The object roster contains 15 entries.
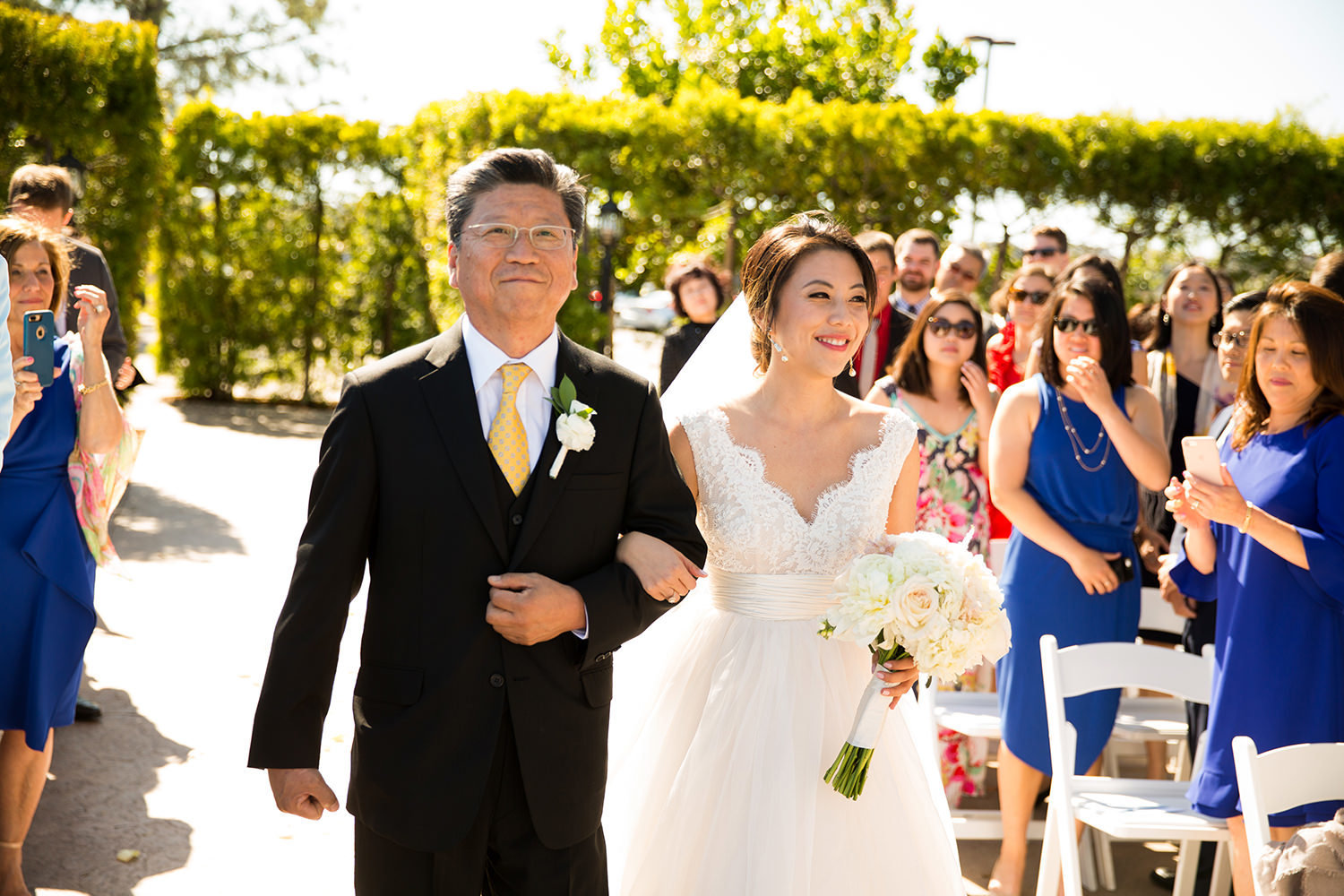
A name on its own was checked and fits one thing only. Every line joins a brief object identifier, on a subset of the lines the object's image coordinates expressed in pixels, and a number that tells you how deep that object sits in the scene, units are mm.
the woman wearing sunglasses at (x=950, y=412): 5055
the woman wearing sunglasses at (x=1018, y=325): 5715
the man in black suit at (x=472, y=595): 2074
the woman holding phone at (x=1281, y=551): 3100
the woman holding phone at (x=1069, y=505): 3957
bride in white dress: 2639
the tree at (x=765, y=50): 25203
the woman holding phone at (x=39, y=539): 3463
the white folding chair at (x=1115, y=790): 3254
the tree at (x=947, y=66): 24109
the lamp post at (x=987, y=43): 20297
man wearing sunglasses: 6758
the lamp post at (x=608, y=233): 11898
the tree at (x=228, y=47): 24922
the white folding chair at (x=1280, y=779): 2652
